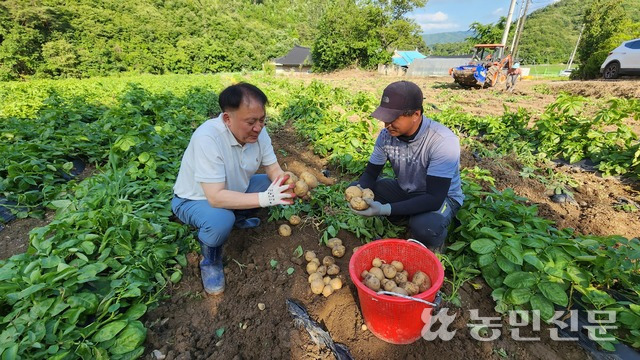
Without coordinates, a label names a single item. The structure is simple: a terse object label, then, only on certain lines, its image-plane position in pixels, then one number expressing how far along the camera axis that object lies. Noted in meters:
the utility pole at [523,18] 18.88
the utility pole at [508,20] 16.50
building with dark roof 35.11
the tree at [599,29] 14.91
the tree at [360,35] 28.78
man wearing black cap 2.03
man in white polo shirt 2.00
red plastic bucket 1.57
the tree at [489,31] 27.36
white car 10.32
